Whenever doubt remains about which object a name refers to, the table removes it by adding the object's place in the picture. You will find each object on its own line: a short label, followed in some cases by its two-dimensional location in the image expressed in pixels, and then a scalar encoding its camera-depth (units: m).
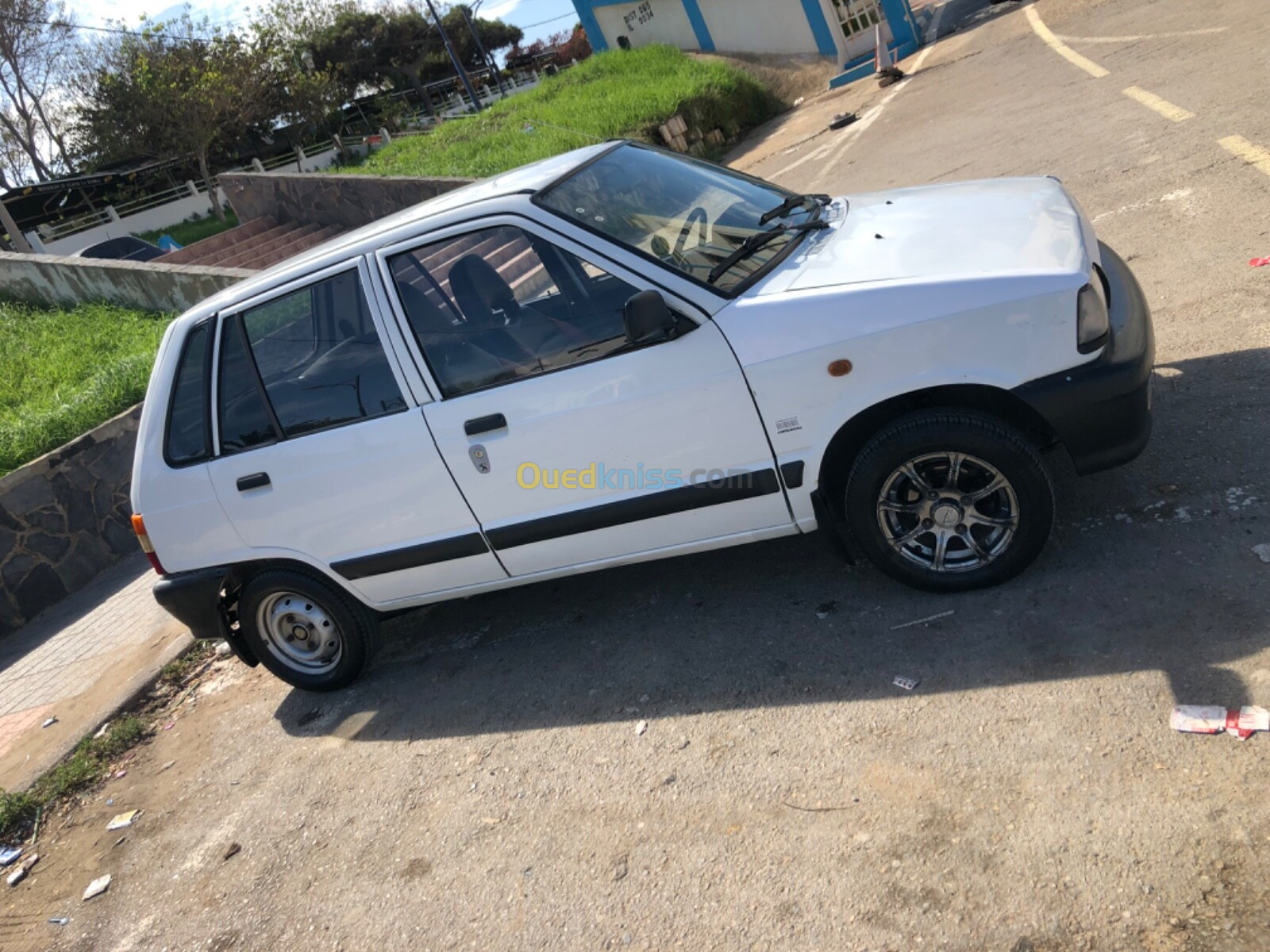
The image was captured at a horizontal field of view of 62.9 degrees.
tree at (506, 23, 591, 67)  60.47
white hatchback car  3.65
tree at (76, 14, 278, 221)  32.94
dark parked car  19.17
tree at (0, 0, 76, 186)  40.34
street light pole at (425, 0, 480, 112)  41.97
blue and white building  23.23
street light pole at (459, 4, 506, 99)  57.13
